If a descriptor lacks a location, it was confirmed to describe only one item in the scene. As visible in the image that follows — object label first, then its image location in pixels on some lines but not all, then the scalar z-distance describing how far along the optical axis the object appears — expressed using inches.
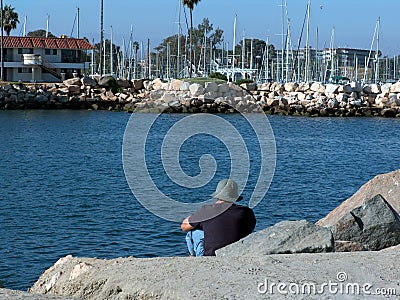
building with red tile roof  3078.2
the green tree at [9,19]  3582.7
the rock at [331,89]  2696.9
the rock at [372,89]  2763.3
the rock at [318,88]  2721.5
